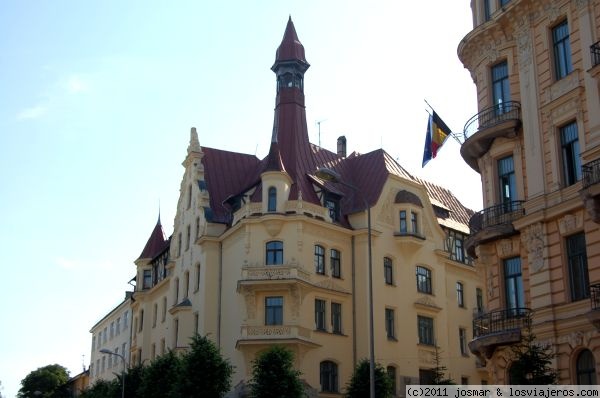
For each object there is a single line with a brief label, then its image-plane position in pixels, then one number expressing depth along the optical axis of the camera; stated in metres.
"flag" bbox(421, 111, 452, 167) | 36.66
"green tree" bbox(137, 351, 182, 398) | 46.34
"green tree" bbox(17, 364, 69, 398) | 114.81
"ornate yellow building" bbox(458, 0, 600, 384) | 27.19
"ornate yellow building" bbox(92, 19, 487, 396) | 48.78
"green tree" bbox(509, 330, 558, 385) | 24.64
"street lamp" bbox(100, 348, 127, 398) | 50.88
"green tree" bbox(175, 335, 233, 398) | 40.34
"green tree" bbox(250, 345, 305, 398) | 38.59
